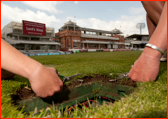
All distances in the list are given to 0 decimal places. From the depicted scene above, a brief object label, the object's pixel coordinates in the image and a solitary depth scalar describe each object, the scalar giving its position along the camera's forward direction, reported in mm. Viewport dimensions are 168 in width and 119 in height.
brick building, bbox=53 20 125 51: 33938
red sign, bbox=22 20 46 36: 27109
